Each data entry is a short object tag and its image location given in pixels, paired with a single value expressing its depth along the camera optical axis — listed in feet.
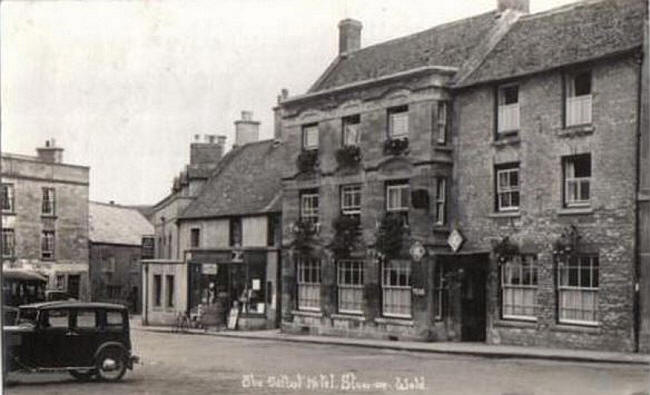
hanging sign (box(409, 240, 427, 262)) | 87.86
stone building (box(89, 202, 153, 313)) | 86.94
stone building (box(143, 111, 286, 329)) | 114.62
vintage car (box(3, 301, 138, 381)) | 55.21
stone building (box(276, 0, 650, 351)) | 74.54
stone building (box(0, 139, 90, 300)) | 65.10
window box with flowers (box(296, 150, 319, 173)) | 101.35
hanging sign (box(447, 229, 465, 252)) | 87.66
